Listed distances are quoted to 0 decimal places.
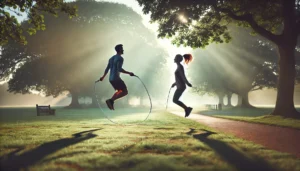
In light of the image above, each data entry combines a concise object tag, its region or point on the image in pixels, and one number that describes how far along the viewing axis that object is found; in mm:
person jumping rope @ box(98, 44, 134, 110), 9750
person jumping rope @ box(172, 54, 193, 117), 10789
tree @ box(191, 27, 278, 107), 50406
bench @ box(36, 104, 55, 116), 25062
